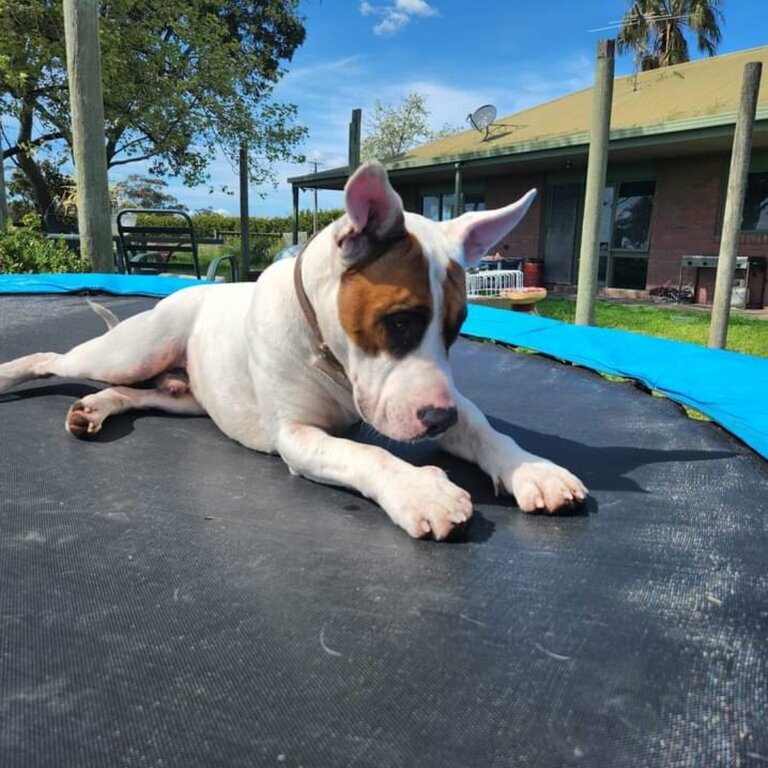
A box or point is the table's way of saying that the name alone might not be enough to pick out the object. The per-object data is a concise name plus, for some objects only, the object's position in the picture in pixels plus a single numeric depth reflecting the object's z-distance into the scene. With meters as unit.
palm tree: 16.53
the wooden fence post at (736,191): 3.59
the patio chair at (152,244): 6.08
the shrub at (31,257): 4.77
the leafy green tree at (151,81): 8.16
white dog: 1.12
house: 8.18
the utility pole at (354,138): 6.75
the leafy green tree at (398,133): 27.33
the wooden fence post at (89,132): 4.38
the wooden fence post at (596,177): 4.00
